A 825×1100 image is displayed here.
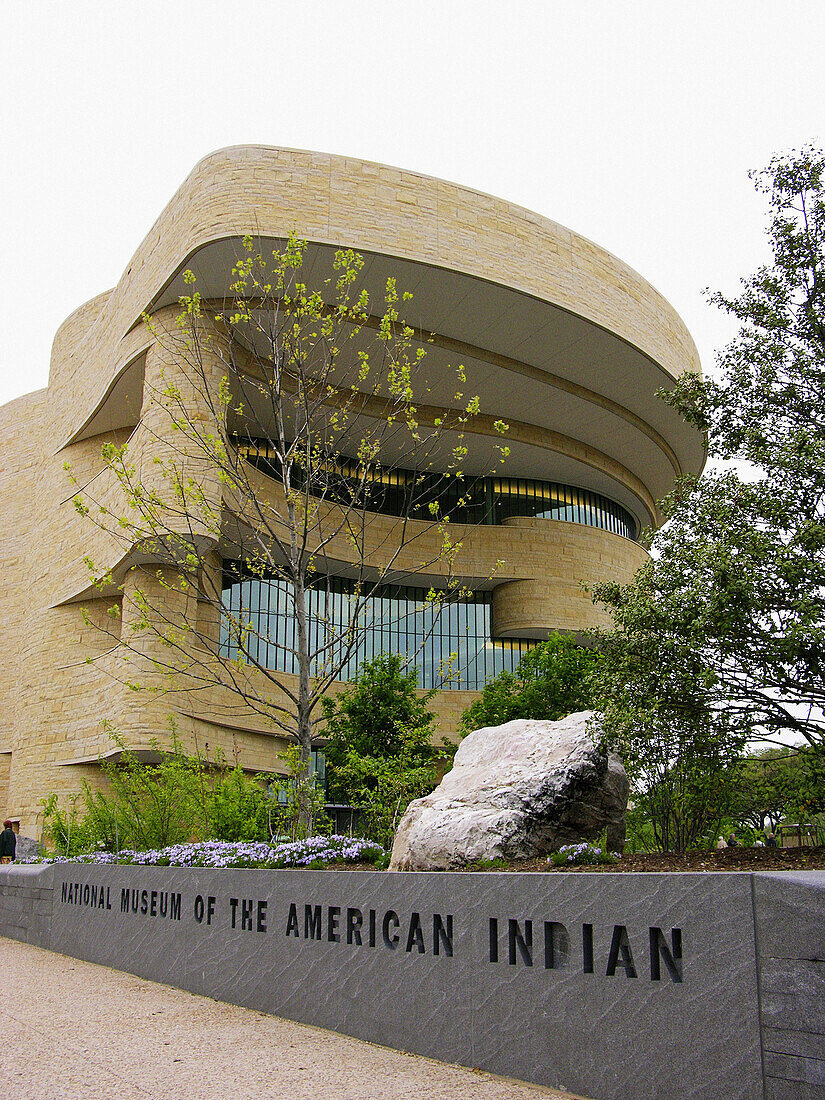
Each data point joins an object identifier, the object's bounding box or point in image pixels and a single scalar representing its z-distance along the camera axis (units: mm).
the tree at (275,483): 12086
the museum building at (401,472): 23031
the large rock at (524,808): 7324
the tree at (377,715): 24781
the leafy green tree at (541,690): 23766
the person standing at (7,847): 17234
